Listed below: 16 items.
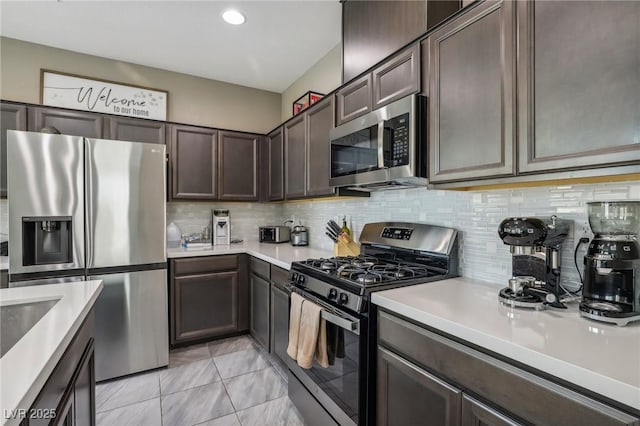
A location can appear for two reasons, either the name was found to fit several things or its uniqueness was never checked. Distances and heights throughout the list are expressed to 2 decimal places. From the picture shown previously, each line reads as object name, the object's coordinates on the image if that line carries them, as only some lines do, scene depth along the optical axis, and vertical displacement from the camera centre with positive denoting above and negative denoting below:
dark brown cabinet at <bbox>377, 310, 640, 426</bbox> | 0.75 -0.53
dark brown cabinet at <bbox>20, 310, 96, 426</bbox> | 0.76 -0.54
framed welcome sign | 2.91 +1.15
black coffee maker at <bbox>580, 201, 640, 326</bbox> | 0.97 -0.18
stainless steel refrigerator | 2.08 -0.13
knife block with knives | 2.43 -0.26
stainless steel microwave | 1.55 +0.36
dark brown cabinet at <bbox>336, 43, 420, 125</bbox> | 1.61 +0.73
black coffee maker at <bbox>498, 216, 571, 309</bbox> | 1.17 -0.19
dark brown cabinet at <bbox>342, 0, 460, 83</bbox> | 1.67 +1.10
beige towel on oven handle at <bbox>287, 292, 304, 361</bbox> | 1.76 -0.65
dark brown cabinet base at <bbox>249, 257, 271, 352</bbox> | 2.58 -0.77
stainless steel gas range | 1.38 -0.42
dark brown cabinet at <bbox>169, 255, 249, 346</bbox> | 2.74 -0.79
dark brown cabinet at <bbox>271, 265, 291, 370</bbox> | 2.21 -0.76
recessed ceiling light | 2.39 +1.53
